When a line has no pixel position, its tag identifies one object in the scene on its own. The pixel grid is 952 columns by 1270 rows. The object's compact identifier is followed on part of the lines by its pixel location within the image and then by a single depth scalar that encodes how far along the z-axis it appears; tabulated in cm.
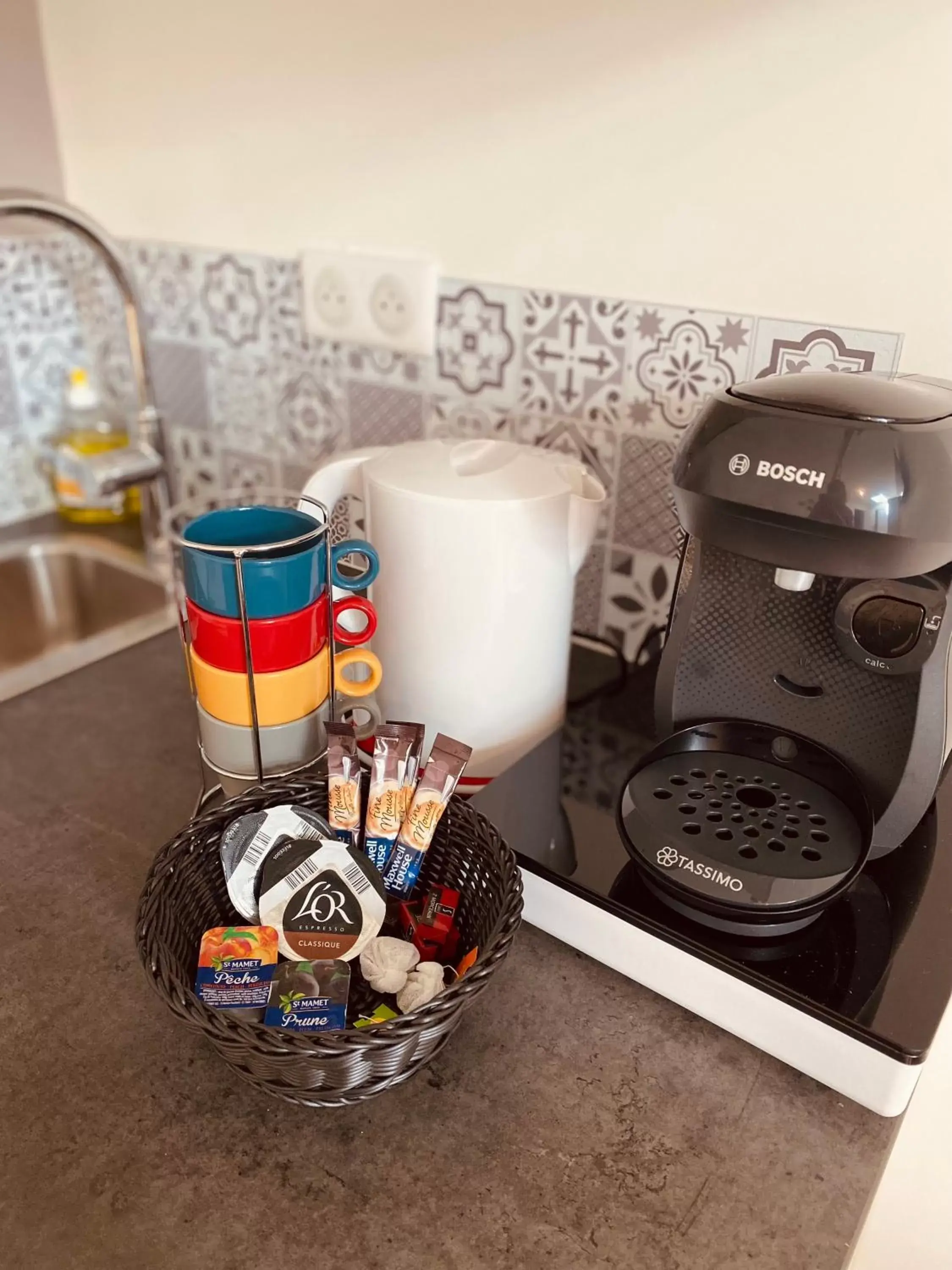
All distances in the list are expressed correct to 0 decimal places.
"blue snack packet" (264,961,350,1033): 53
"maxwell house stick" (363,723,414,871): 60
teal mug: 61
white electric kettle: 65
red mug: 63
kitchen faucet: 99
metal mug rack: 61
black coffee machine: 48
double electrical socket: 92
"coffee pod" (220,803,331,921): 59
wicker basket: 46
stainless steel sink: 118
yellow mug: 65
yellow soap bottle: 117
